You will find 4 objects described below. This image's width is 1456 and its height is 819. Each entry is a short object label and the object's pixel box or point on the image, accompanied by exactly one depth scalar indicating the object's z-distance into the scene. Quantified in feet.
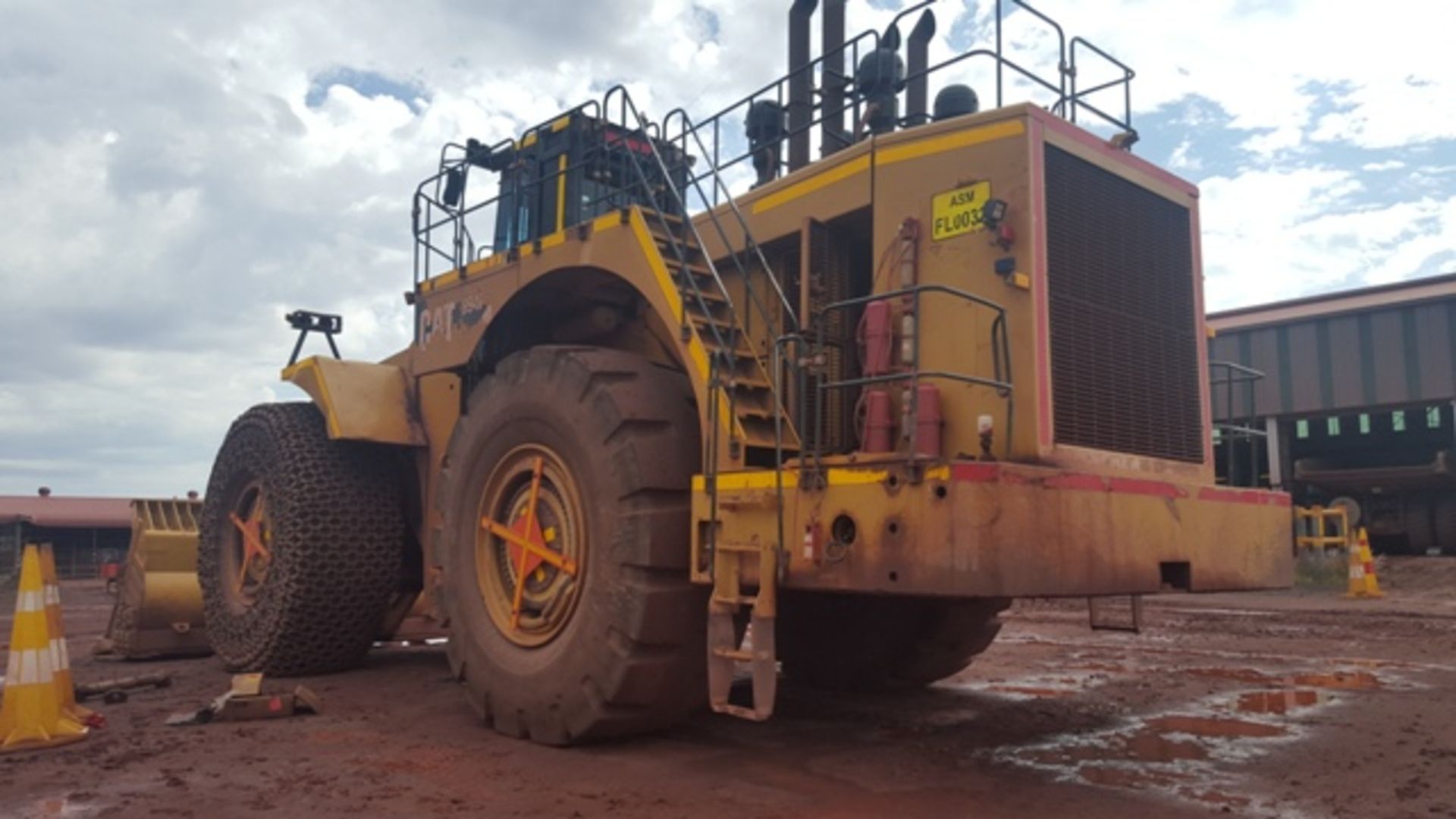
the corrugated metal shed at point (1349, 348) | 70.69
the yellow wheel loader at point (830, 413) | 15.31
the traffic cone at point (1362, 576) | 56.08
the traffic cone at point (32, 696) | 18.97
